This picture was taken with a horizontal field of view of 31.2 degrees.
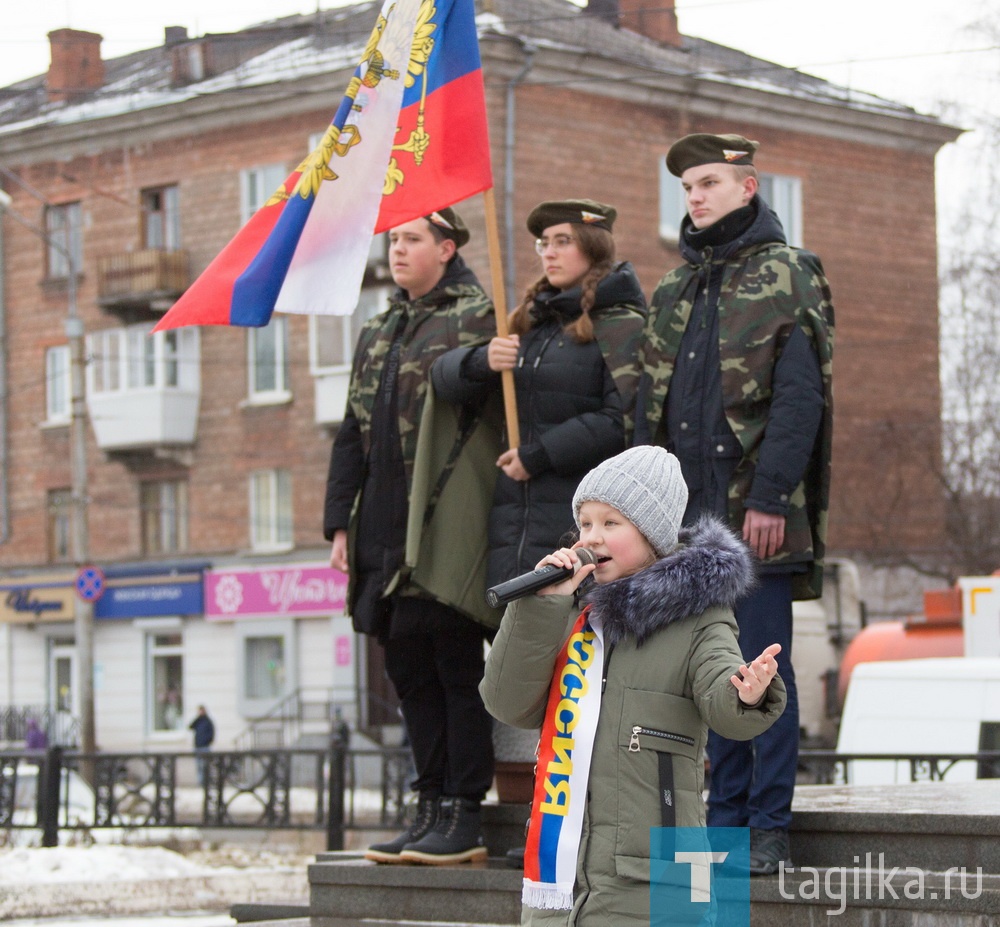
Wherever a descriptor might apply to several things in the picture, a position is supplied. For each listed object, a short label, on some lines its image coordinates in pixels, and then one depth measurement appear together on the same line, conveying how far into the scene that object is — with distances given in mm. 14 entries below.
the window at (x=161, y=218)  37594
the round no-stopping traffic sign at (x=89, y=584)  28594
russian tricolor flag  6527
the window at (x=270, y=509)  36344
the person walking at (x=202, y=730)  33219
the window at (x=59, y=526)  39562
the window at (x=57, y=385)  39500
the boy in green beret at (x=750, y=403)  5559
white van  12570
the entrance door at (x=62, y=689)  37906
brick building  34281
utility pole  28625
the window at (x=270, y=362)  36188
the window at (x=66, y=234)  38906
